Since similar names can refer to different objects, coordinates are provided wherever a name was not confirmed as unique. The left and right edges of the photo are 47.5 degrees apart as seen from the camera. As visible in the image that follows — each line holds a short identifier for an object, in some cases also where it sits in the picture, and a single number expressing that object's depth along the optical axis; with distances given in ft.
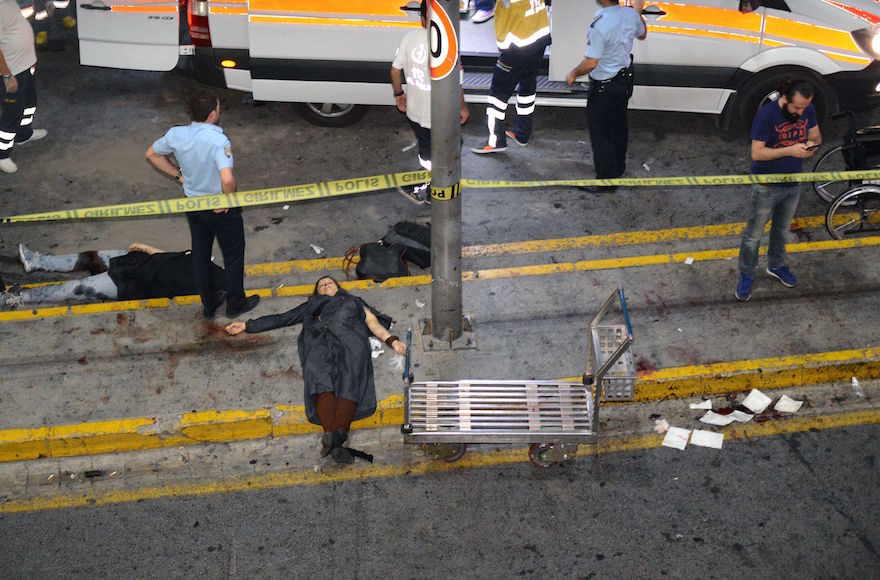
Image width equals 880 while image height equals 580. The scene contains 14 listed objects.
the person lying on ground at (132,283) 24.52
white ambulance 29.19
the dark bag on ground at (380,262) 25.18
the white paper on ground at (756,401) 21.67
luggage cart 19.69
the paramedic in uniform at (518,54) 28.50
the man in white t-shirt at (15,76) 30.07
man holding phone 22.13
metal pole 18.63
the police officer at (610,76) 26.53
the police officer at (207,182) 21.38
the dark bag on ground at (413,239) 25.81
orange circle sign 18.51
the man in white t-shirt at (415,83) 25.94
